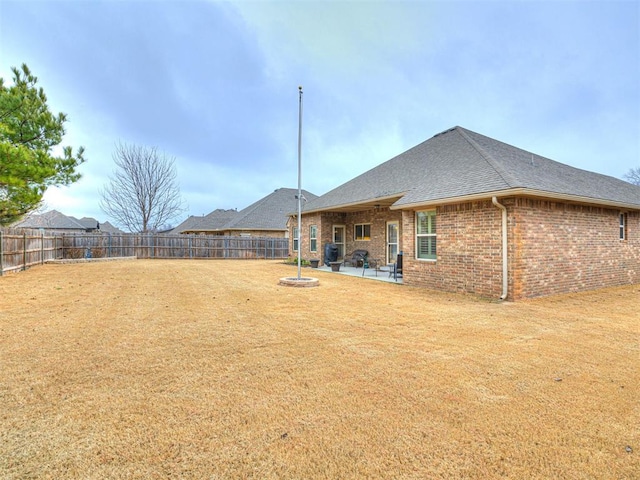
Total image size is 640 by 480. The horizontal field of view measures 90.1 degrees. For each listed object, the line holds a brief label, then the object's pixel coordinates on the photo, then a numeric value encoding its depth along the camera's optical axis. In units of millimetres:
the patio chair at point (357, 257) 14916
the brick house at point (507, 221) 7414
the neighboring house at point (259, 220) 27875
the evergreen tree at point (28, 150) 8758
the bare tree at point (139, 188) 27875
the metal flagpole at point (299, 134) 9797
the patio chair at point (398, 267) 10656
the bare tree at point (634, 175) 35031
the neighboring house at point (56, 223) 36625
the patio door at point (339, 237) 16547
